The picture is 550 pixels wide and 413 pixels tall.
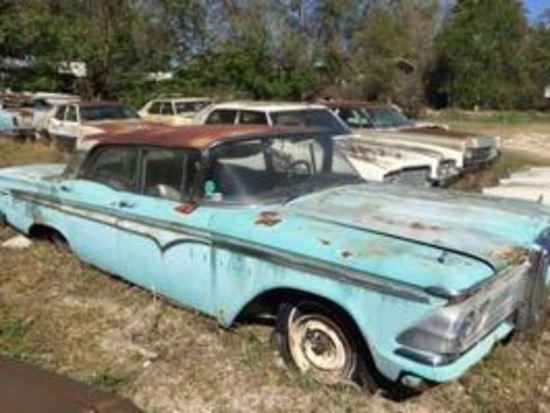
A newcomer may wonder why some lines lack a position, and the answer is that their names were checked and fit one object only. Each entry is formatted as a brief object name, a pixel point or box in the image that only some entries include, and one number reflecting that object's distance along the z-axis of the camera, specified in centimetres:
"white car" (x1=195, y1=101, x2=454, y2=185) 955
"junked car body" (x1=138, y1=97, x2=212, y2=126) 1881
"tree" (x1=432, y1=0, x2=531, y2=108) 4597
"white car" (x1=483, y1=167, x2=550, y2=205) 719
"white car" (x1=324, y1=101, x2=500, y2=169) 1160
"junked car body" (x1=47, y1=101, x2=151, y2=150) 1564
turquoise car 364
